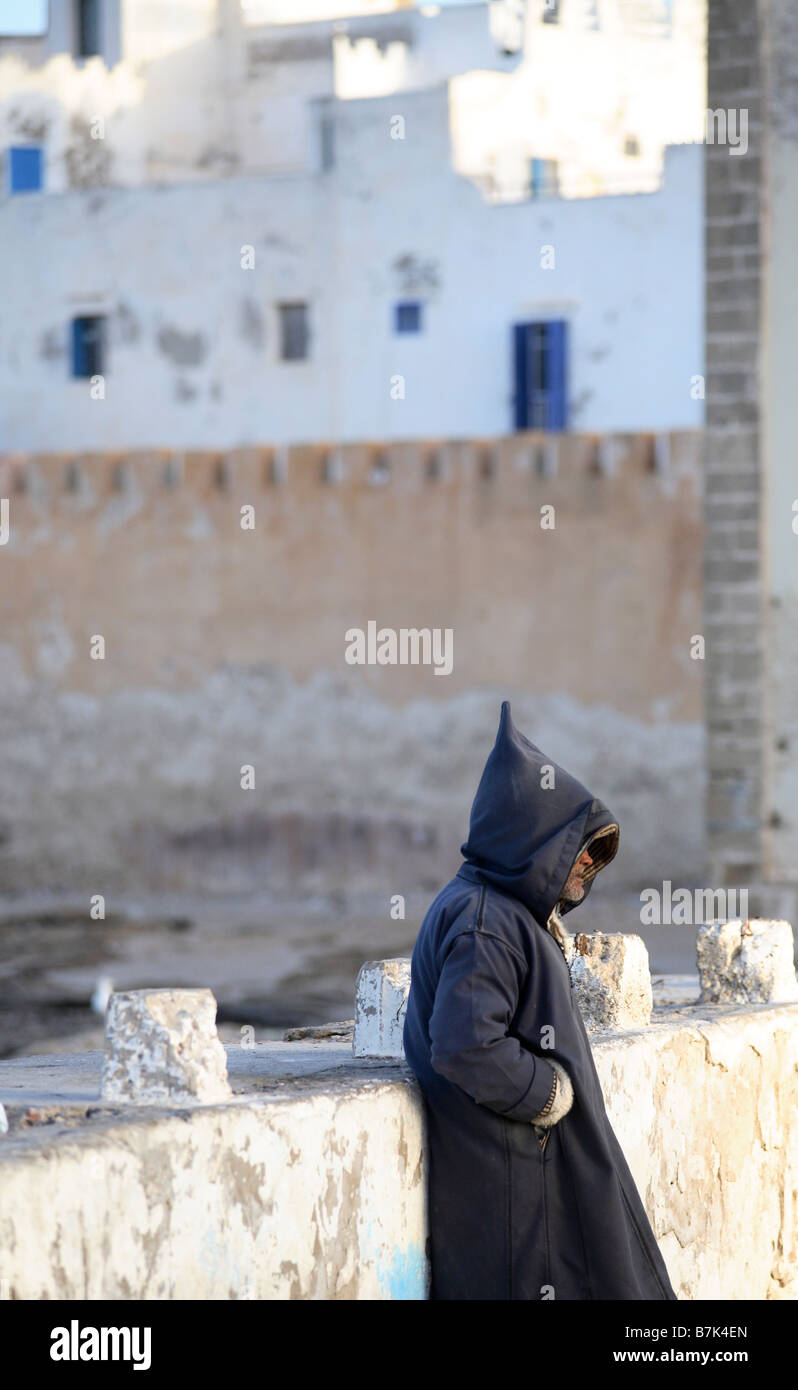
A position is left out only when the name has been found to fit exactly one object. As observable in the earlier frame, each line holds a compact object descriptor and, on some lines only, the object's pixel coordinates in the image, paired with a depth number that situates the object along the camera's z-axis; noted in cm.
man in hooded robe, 584
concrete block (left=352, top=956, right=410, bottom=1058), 720
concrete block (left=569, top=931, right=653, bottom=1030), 802
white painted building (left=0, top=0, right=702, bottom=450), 4087
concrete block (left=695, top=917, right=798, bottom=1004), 927
